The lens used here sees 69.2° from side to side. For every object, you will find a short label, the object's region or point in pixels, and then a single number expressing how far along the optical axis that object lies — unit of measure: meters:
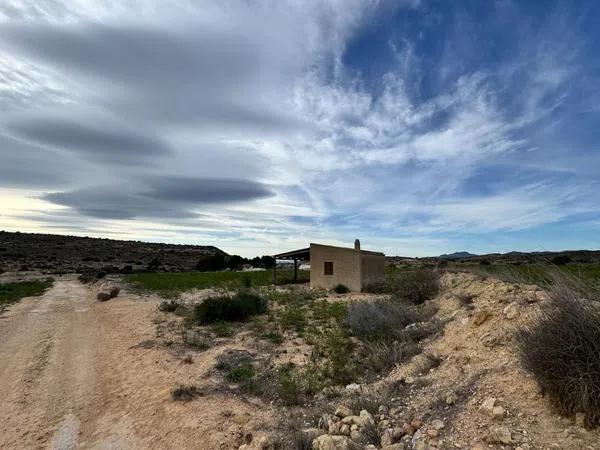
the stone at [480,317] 8.58
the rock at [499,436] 4.32
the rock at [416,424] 5.16
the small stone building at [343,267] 24.64
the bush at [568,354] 4.36
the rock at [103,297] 22.55
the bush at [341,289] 24.24
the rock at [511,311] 7.78
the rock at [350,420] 5.57
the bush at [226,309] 14.50
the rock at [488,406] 4.93
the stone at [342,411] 5.88
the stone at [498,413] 4.75
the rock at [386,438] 4.95
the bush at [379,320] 10.70
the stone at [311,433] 5.20
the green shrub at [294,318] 13.08
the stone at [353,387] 7.14
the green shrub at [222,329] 12.29
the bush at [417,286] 17.42
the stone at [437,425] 4.95
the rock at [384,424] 5.40
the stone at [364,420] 5.43
